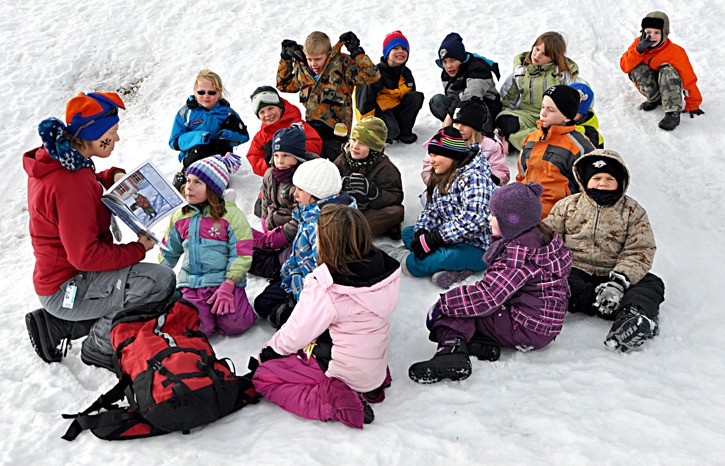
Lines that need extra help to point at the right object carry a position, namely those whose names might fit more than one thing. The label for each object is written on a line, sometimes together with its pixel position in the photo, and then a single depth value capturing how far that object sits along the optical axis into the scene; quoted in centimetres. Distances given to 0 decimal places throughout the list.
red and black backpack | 351
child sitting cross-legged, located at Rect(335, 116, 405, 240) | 579
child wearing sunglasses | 665
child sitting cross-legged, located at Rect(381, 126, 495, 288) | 528
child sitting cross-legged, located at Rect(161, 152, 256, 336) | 476
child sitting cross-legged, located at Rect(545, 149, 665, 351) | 468
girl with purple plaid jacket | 416
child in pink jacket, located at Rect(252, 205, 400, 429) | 369
